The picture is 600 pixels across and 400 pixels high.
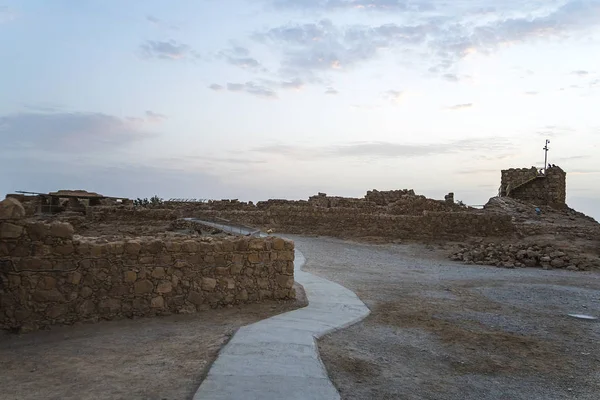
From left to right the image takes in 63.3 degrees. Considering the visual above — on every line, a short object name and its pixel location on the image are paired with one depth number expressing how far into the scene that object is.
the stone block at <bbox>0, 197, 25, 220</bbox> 6.88
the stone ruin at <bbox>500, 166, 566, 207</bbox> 36.92
